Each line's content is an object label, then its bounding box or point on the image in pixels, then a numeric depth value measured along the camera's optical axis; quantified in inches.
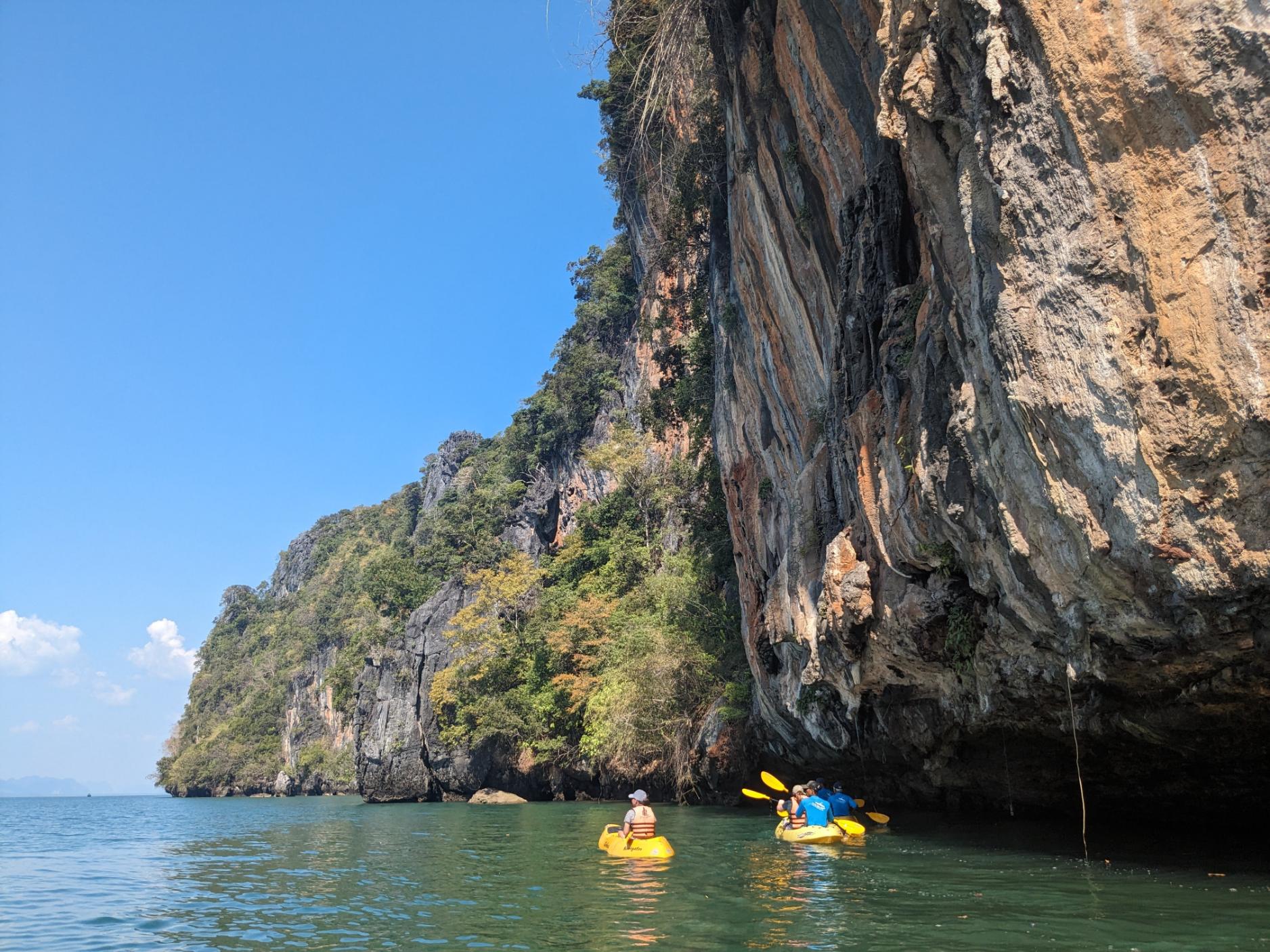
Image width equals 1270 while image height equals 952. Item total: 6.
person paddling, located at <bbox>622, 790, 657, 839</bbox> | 541.0
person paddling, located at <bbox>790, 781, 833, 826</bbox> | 571.8
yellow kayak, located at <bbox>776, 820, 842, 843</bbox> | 566.6
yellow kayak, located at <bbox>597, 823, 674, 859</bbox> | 526.6
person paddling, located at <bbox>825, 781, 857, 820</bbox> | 635.5
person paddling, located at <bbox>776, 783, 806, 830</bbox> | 589.0
